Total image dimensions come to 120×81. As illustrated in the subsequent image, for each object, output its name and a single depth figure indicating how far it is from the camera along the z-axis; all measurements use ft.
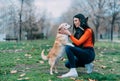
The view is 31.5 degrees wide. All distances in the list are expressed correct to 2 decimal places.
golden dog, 16.43
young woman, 16.27
